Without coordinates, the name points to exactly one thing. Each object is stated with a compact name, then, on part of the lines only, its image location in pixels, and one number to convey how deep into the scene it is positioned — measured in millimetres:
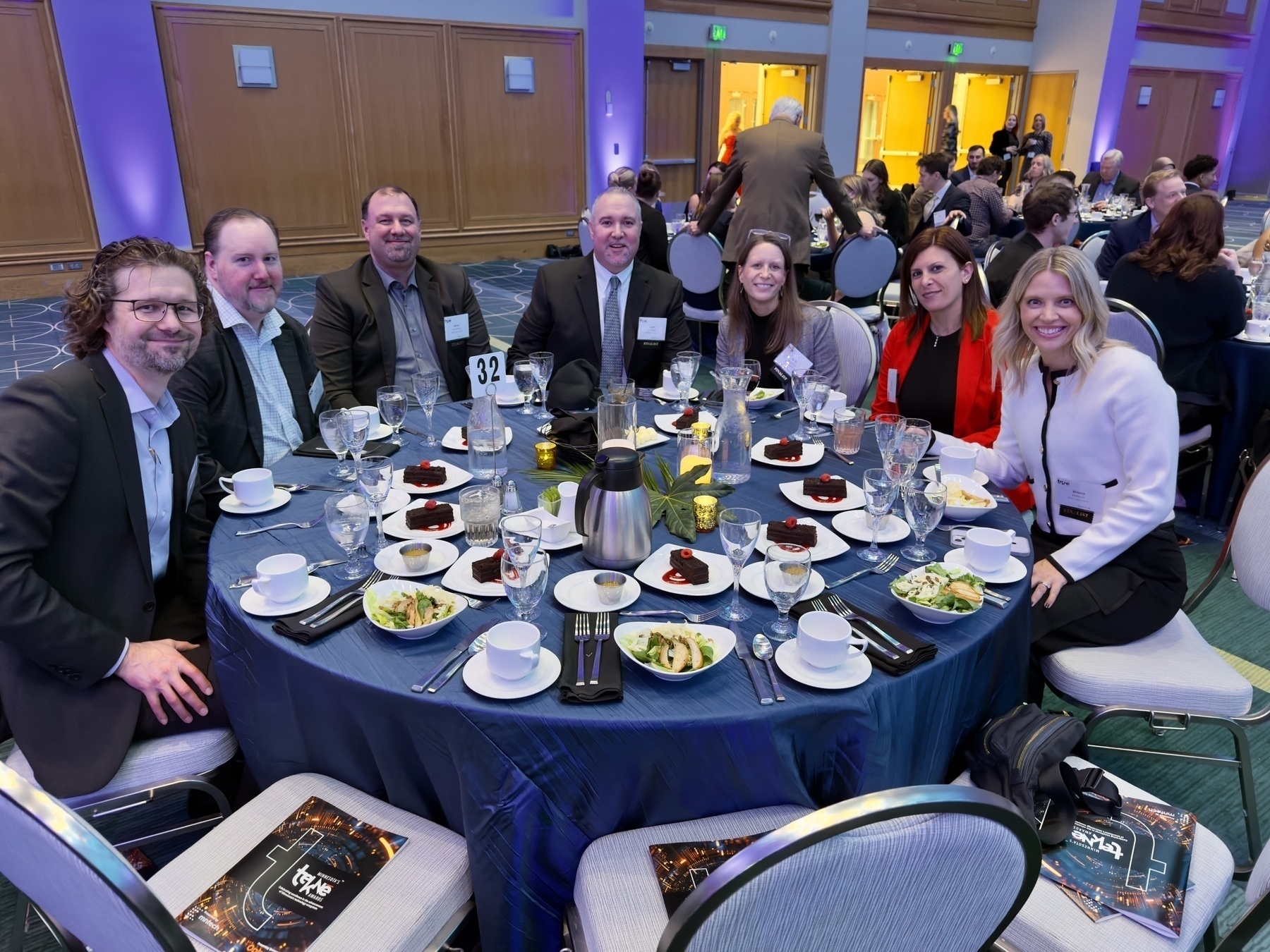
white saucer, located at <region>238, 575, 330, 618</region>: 1586
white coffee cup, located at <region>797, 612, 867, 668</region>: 1397
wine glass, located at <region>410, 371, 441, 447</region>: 2611
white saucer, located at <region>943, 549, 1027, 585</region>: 1697
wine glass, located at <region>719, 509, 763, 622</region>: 1566
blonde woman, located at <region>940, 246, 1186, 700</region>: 2041
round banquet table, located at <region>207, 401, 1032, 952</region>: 1328
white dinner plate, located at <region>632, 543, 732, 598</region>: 1650
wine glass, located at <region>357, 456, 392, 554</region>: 1835
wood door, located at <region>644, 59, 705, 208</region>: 11594
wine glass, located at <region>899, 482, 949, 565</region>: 1799
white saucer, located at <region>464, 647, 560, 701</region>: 1352
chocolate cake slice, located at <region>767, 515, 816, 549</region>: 1813
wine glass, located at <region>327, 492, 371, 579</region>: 1728
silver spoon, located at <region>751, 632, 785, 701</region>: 1459
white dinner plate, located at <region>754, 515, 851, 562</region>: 1810
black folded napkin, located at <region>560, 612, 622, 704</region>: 1338
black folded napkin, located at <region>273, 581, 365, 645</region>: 1503
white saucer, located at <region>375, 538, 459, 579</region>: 1754
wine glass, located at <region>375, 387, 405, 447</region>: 2479
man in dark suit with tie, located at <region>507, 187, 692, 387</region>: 3475
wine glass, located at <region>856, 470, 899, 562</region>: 1739
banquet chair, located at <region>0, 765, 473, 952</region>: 888
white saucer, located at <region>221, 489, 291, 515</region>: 2045
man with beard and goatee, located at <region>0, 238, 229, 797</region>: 1641
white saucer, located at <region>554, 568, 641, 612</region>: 1610
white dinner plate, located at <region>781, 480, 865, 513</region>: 2023
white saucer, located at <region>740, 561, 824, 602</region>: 1656
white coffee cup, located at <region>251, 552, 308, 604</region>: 1597
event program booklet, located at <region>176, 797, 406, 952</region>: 1268
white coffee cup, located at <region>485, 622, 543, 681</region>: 1357
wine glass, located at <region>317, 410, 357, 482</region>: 2205
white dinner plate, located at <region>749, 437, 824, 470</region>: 2320
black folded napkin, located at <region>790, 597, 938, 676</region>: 1415
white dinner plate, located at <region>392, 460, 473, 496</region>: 2154
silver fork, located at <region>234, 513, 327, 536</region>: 1979
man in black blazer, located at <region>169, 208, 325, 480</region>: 2584
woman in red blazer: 2914
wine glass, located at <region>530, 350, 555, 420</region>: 2791
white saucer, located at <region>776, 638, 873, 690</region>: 1380
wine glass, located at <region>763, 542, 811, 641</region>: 1504
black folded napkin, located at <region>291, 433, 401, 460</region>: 2410
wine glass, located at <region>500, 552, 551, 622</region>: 1511
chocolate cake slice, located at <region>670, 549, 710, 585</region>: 1671
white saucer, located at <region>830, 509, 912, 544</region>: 1895
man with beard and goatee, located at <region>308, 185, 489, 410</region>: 3332
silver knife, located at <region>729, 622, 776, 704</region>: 1349
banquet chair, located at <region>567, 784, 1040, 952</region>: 841
